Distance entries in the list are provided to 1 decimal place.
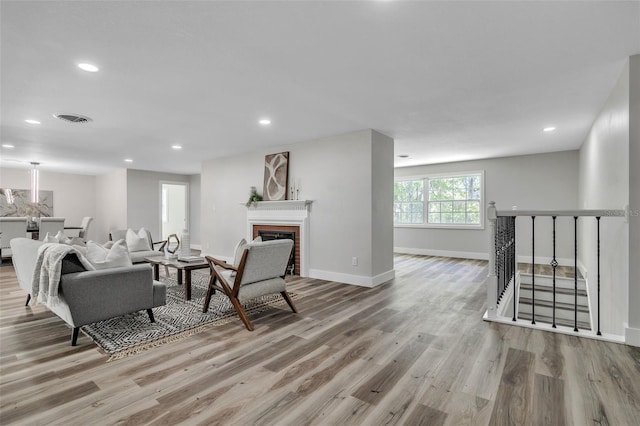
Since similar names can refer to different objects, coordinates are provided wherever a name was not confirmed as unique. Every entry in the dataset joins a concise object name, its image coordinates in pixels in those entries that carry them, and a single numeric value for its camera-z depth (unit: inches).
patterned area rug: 105.1
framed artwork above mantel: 227.6
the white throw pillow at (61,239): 155.7
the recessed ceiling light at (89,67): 104.1
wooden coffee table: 153.4
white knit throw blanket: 100.0
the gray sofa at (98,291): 102.6
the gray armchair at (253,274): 122.5
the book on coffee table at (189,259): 167.5
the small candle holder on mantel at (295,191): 221.5
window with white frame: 292.4
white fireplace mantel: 214.8
